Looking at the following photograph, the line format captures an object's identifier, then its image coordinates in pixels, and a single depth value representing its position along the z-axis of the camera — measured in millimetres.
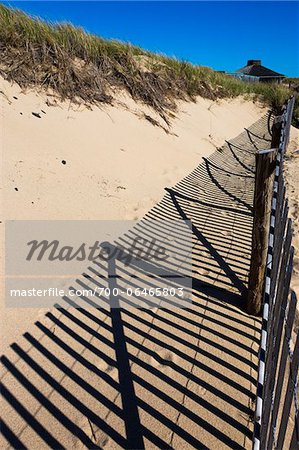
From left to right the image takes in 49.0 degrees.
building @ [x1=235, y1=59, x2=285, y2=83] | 39500
